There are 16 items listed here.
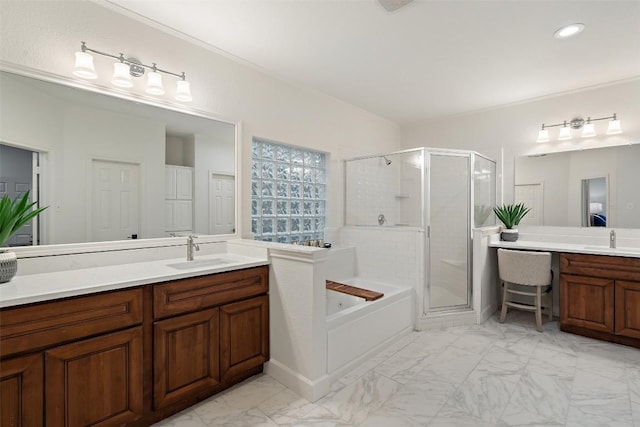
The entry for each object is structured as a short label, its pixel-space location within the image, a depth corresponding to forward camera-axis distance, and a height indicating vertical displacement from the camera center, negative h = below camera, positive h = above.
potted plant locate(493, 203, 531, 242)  3.48 -0.04
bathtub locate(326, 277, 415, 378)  2.16 -0.90
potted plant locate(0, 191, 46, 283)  1.50 -0.05
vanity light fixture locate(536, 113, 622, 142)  3.11 +0.94
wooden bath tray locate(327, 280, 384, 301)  2.71 -0.74
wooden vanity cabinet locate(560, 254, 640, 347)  2.57 -0.73
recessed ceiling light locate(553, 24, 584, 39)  2.19 +1.35
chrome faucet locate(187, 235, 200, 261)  2.24 -0.25
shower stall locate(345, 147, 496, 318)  3.13 -0.02
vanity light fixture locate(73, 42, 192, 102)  1.84 +0.93
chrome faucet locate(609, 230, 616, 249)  2.97 -0.25
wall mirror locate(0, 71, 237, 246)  1.72 +0.33
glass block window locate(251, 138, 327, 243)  3.06 +0.23
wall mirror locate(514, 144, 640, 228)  3.09 +0.30
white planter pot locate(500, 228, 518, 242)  3.47 -0.24
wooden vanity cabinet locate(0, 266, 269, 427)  1.27 -0.70
